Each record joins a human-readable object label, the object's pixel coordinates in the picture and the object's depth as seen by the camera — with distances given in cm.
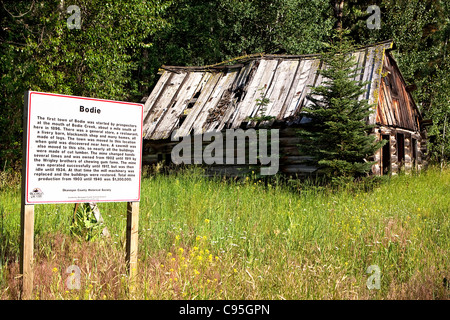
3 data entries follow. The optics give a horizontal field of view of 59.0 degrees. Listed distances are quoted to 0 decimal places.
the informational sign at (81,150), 368
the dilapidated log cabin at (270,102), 1361
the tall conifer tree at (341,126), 1052
